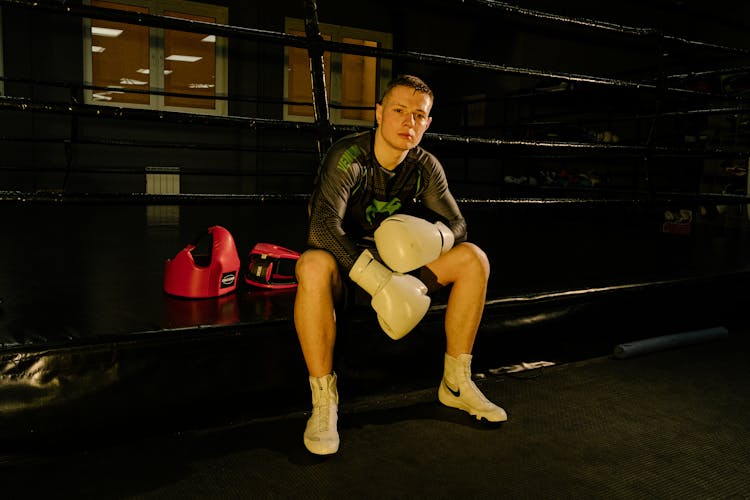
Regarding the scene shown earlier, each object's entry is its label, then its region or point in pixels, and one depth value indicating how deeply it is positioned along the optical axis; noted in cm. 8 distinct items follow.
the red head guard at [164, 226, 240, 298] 157
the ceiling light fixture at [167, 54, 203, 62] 582
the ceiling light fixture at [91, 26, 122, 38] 542
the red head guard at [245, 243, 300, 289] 171
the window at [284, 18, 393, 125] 635
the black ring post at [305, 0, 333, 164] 156
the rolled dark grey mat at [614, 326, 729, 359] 196
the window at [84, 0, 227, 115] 547
